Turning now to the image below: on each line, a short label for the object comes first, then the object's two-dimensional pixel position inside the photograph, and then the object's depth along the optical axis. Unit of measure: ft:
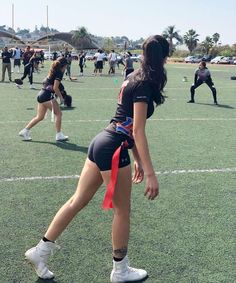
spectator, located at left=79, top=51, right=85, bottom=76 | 90.76
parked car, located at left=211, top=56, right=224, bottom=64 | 225.97
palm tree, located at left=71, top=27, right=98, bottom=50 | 396.98
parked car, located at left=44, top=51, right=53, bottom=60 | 197.53
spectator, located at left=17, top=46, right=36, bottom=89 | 63.82
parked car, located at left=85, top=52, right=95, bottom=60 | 230.27
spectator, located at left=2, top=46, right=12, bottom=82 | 70.28
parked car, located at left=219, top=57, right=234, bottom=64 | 222.48
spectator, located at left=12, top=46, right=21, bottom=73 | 94.50
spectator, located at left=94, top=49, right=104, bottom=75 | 90.97
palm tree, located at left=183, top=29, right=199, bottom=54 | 391.04
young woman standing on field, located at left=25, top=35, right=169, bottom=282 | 9.89
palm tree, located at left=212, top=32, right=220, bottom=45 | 360.77
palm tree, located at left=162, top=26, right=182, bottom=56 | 382.92
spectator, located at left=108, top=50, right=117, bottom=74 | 98.23
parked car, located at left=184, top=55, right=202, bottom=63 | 238.27
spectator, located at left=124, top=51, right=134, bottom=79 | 73.46
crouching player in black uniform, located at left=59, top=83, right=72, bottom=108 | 43.20
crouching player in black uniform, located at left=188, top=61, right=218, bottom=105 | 49.31
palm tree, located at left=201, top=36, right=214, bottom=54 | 347.19
